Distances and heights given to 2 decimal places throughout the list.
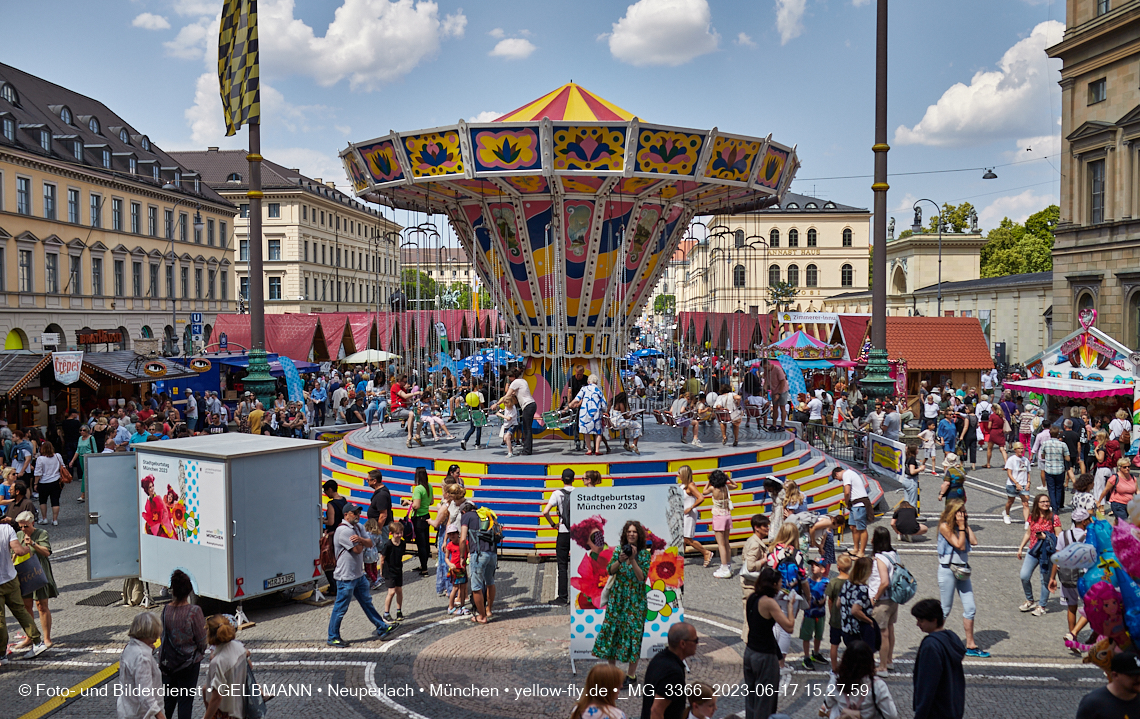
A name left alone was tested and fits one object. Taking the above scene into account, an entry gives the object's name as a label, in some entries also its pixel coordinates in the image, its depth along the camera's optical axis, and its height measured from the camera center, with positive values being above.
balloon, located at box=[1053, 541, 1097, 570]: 7.97 -2.13
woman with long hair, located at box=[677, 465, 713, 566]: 10.85 -2.18
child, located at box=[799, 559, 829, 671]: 7.61 -2.55
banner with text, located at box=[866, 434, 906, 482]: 15.44 -2.27
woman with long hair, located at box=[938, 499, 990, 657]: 7.82 -2.13
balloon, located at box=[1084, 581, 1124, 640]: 6.95 -2.30
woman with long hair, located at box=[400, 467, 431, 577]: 10.87 -2.21
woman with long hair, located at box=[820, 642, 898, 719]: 5.11 -2.20
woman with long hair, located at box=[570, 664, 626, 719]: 4.61 -1.97
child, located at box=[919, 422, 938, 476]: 17.23 -2.12
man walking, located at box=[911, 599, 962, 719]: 5.07 -2.09
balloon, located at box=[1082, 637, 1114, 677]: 5.59 -2.19
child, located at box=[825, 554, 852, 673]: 7.06 -2.29
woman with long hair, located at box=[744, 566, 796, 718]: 5.90 -2.22
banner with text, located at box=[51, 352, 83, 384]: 20.47 -0.46
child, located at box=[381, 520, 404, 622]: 9.09 -2.49
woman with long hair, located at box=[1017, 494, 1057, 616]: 9.02 -2.23
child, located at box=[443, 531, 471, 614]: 9.27 -2.62
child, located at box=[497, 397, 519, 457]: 14.23 -1.27
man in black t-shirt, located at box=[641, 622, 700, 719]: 5.12 -2.08
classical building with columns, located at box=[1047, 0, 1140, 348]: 28.00 +5.98
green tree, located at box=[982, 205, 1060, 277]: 60.31 +6.95
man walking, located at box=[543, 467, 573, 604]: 9.80 -2.20
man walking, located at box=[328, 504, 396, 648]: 8.20 -2.27
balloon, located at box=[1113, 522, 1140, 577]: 7.52 -1.95
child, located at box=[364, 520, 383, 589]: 8.86 -2.29
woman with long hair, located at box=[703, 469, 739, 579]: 11.05 -2.28
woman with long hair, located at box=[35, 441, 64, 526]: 13.93 -2.17
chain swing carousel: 13.52 +2.39
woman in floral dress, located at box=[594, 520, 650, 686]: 7.21 -2.30
